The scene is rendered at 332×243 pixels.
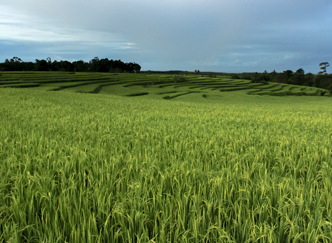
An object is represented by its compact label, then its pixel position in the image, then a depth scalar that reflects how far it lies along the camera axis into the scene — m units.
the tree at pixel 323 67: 95.39
